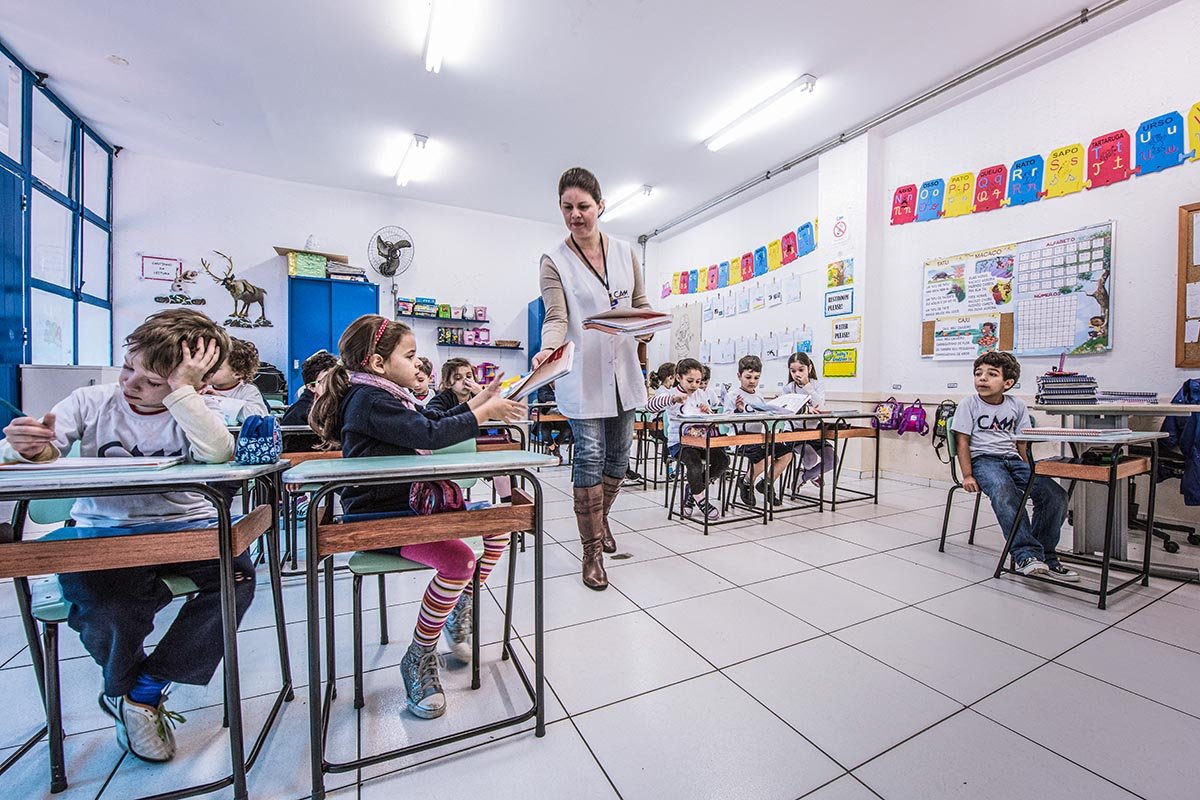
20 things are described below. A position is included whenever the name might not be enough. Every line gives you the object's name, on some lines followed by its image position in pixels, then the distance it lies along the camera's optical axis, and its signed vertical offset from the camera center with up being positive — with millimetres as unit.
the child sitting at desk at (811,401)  3402 -51
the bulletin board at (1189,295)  2742 +569
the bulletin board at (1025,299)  3145 +686
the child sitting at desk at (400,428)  1162 -93
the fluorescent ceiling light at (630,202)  5895 +2343
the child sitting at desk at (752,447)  3330 -358
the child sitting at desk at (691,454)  2979 -377
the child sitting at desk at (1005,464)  2107 -310
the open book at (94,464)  899 -147
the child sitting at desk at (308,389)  2381 -7
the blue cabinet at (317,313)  5508 +834
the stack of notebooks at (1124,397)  2613 +5
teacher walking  1930 +139
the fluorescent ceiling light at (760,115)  3770 +2327
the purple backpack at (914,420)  4012 -202
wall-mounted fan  5789 +1620
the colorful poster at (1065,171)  3236 +1483
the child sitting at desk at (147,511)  993 -279
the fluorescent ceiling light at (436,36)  2986 +2259
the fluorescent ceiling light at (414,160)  4773 +2333
